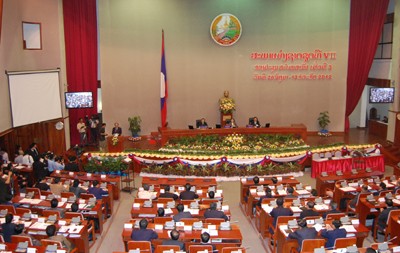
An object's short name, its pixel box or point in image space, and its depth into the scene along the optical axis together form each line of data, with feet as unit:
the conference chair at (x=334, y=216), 34.86
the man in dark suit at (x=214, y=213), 35.29
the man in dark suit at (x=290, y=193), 40.24
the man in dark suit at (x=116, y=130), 68.80
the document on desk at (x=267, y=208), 37.63
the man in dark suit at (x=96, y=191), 42.11
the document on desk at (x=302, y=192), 42.31
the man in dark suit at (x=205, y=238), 29.73
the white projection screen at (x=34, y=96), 54.19
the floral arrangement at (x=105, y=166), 56.54
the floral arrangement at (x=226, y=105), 74.33
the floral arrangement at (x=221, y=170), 56.85
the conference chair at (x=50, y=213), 35.38
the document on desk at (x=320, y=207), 37.96
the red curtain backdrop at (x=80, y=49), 67.62
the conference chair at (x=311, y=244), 29.78
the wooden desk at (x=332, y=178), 47.88
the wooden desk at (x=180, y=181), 46.19
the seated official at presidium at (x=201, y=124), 68.66
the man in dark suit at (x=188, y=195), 40.45
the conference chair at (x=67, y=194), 40.47
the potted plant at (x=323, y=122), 76.18
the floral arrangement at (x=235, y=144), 59.98
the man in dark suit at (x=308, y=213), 35.11
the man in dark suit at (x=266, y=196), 40.78
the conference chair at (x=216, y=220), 33.78
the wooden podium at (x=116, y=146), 61.11
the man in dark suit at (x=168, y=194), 40.27
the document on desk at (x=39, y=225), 33.47
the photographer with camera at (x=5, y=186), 40.75
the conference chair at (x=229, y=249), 27.81
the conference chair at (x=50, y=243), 29.84
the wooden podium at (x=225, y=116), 74.90
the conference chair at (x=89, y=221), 35.29
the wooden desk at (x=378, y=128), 74.43
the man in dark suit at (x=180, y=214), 34.74
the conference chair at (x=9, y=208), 36.85
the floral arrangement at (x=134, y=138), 74.11
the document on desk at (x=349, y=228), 32.68
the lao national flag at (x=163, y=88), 73.67
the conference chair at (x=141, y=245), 29.39
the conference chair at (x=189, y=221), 33.59
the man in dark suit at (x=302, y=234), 30.86
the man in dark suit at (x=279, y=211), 35.70
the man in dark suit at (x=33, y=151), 54.81
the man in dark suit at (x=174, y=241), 29.89
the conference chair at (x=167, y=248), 28.68
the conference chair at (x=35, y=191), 41.37
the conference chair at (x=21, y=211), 36.24
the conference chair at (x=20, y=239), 30.17
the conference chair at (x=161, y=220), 34.12
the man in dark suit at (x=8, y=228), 32.40
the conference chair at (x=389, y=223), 35.91
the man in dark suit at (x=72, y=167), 52.03
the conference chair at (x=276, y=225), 34.14
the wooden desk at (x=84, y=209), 38.16
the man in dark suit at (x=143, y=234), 30.96
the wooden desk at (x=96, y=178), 47.80
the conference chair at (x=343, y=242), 29.76
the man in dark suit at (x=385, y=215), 36.99
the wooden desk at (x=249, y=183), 46.03
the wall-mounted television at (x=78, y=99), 63.62
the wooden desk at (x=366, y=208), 38.75
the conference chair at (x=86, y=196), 40.57
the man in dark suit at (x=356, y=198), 40.83
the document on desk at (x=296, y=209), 37.10
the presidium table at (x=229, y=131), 64.13
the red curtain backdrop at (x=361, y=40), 72.43
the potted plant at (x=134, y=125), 73.97
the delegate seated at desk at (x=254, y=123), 68.46
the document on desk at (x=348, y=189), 43.50
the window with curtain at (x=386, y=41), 72.64
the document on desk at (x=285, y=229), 32.33
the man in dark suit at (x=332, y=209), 36.96
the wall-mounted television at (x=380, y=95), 66.80
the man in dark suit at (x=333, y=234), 31.07
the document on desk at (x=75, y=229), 32.89
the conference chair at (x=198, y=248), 28.63
